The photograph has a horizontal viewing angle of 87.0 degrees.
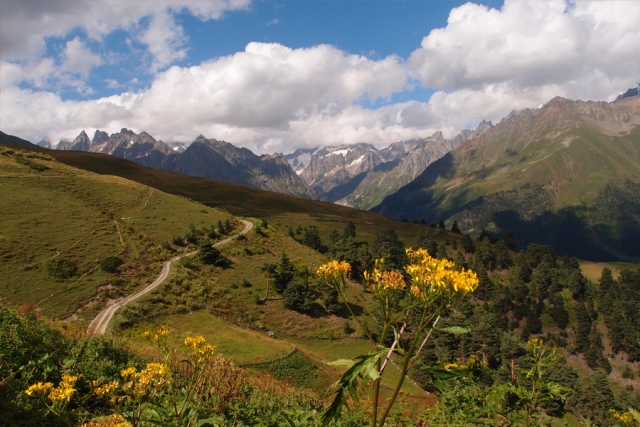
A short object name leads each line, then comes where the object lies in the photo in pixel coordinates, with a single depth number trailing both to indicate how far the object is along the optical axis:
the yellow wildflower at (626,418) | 6.30
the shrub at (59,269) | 38.25
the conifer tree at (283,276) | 55.44
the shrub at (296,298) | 52.72
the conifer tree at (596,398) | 47.73
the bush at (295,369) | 28.22
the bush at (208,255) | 54.84
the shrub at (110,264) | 42.25
